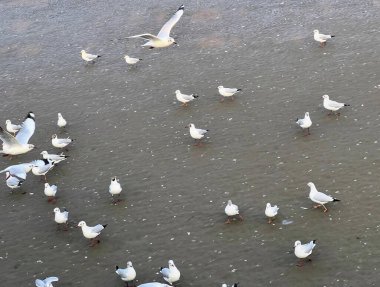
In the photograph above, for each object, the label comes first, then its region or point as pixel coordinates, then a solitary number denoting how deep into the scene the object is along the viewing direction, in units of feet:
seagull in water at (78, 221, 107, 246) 48.52
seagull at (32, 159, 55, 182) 56.03
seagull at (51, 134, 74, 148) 60.84
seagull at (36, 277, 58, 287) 43.65
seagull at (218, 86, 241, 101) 65.16
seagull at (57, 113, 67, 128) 65.36
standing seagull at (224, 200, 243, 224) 48.49
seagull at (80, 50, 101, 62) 76.95
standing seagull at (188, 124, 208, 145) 59.21
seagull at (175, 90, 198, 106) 65.62
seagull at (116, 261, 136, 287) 43.86
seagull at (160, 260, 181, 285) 43.24
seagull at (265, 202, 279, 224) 48.06
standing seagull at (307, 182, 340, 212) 48.67
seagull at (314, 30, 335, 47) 72.54
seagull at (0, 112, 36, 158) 54.49
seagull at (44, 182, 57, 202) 54.39
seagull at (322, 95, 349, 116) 60.13
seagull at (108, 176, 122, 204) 53.06
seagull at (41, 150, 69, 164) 58.18
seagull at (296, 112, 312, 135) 57.99
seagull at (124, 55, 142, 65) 74.84
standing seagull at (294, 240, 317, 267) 43.62
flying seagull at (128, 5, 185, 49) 70.23
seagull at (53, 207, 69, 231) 50.72
